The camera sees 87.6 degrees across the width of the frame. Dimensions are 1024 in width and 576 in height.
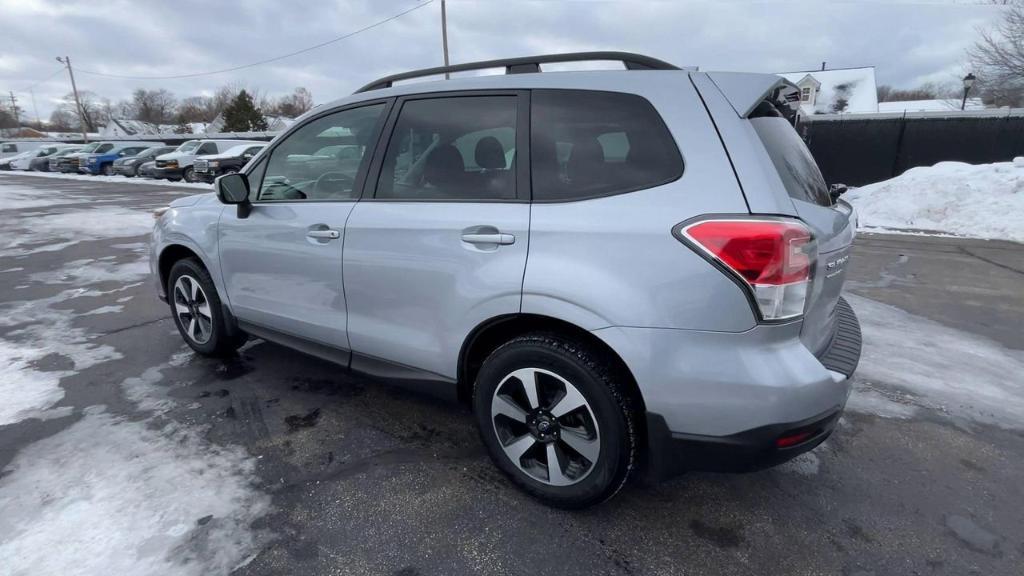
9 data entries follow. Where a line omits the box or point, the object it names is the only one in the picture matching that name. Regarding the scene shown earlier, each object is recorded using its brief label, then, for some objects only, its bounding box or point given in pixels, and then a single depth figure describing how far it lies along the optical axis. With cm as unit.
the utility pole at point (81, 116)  5018
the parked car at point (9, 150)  4103
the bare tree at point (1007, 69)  1731
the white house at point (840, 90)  4278
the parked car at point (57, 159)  2907
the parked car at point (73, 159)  2825
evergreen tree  4600
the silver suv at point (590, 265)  185
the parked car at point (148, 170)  2224
